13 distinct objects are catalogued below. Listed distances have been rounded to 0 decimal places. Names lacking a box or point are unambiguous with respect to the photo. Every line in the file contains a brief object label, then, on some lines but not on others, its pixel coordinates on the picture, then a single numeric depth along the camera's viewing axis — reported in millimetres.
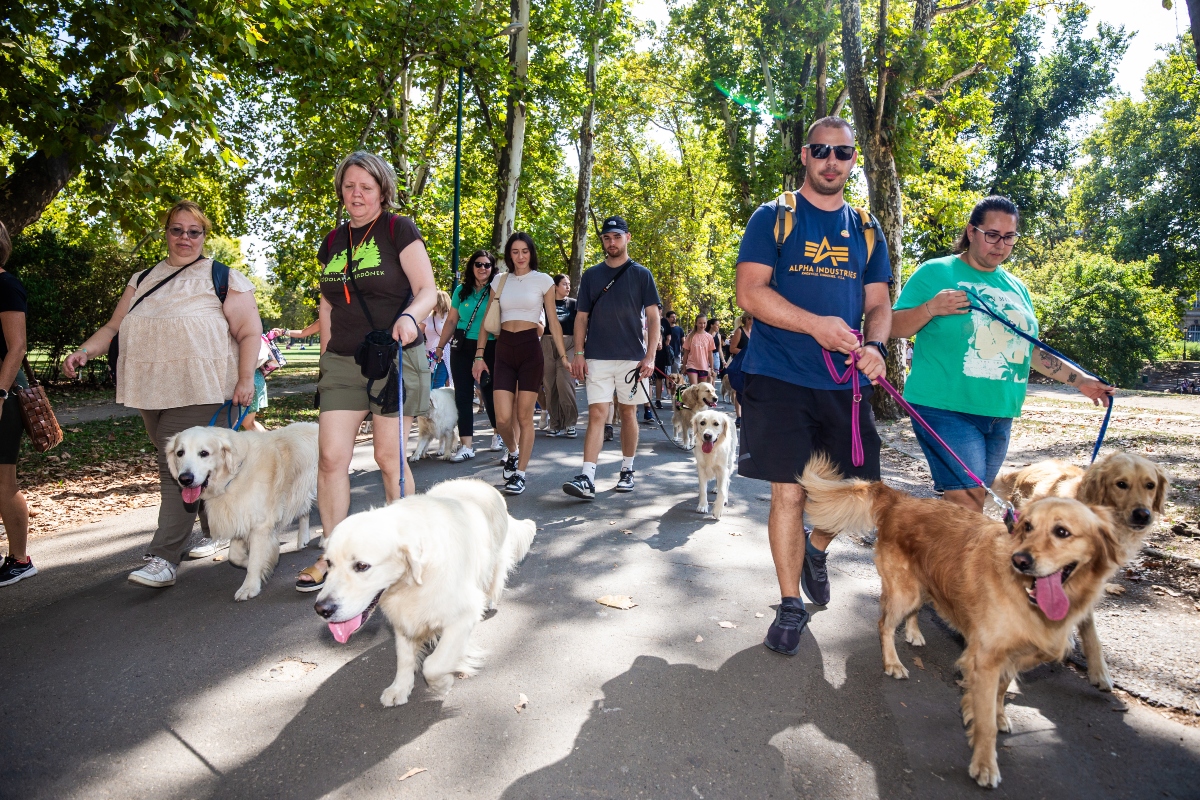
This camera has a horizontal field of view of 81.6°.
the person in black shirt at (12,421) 4207
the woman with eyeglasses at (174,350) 4293
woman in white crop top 6922
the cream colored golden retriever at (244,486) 4051
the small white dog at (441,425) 8656
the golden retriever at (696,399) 9414
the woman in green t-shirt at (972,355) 3727
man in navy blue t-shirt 3473
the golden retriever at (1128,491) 3607
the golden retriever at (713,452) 6468
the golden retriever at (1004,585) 2568
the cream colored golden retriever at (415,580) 2670
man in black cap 6717
